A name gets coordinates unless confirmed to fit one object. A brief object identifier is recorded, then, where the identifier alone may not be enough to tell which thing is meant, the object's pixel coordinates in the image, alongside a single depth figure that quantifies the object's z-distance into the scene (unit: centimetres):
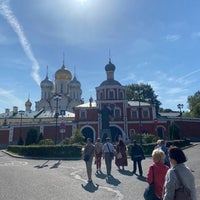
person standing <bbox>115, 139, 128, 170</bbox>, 1150
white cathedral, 6488
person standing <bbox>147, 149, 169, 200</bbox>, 422
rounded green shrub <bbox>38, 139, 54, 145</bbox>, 2440
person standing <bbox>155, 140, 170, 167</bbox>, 815
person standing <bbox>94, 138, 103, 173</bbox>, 1110
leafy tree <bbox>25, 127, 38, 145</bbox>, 2692
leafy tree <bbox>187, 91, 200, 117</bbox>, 5074
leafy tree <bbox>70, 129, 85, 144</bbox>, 2548
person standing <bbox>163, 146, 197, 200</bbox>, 328
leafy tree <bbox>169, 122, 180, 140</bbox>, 2824
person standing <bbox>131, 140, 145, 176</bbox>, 1002
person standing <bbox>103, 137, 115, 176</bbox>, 998
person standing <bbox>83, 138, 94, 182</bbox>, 893
